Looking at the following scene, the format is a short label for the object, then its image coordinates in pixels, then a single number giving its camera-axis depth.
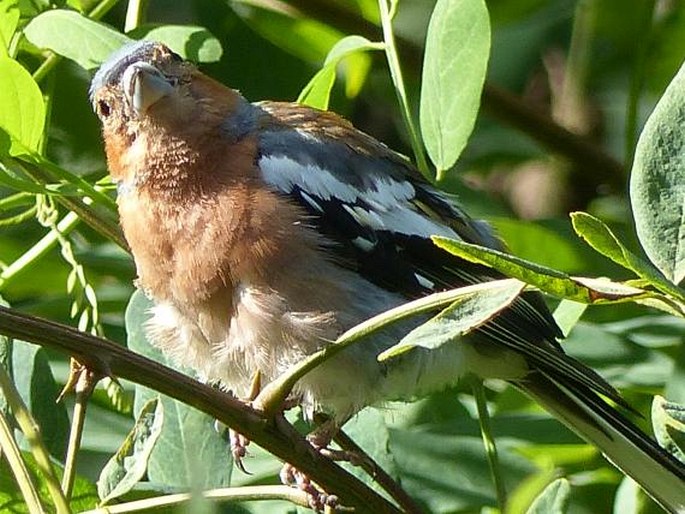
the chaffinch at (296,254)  5.68
